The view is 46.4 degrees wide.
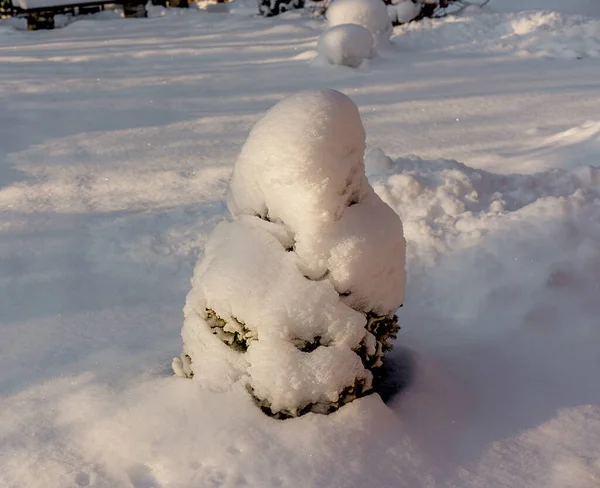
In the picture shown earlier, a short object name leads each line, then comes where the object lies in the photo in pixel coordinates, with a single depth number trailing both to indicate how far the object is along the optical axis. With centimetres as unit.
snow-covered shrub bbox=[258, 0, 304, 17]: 1465
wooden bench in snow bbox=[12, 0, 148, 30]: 1340
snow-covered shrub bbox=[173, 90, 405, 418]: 240
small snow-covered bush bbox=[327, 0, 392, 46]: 1020
